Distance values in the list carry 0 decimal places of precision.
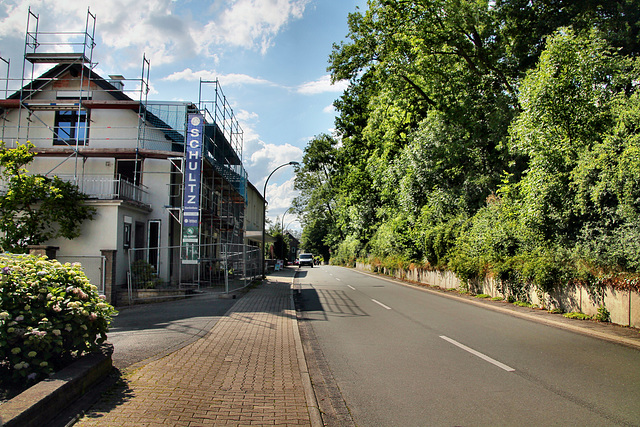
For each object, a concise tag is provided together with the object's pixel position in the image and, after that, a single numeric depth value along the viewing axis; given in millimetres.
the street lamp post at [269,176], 25744
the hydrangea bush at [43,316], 4410
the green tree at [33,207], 15477
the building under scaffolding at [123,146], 18734
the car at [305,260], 59344
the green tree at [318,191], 54188
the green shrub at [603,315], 10070
